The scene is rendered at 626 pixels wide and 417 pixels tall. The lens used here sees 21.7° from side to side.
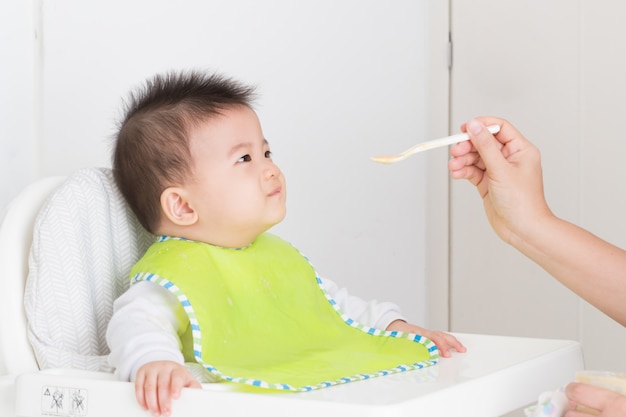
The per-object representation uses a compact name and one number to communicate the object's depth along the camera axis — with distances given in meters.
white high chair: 1.27
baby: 1.43
